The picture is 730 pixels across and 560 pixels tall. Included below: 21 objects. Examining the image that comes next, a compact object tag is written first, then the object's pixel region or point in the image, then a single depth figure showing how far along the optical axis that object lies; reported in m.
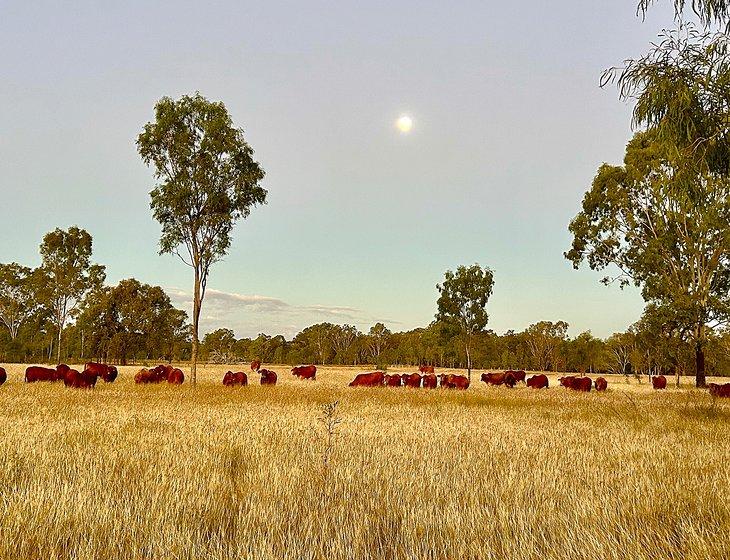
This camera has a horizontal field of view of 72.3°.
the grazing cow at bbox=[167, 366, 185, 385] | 25.02
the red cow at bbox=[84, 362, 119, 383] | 24.16
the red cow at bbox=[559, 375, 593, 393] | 28.73
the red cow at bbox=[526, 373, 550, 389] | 29.61
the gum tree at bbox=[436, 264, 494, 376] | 42.47
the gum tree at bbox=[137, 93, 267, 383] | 23.16
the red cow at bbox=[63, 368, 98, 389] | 20.20
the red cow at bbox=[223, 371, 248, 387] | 23.91
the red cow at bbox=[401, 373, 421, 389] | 26.49
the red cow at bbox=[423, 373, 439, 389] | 27.15
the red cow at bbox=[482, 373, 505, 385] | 30.02
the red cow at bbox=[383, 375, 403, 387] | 26.61
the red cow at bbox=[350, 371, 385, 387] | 26.09
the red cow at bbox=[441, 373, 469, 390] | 26.67
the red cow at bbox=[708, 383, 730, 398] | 21.30
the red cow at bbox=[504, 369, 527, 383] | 32.04
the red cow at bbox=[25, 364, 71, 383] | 22.22
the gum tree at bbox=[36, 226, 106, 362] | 54.66
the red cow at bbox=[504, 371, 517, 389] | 29.96
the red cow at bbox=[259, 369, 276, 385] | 25.64
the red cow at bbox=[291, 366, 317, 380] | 36.28
